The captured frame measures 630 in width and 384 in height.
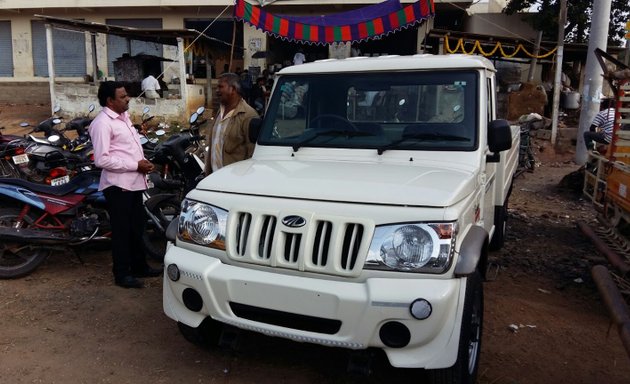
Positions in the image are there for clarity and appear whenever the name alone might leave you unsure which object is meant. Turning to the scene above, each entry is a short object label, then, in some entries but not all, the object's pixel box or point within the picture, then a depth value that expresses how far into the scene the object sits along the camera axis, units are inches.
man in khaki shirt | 182.4
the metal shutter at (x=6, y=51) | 883.4
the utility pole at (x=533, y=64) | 597.7
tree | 647.1
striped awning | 449.7
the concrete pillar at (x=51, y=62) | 633.6
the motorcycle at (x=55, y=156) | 224.8
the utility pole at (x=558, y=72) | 512.1
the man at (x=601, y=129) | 239.0
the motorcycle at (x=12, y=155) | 250.5
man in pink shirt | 164.2
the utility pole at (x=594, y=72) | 434.3
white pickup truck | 97.2
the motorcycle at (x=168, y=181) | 206.2
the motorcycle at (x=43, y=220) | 181.6
